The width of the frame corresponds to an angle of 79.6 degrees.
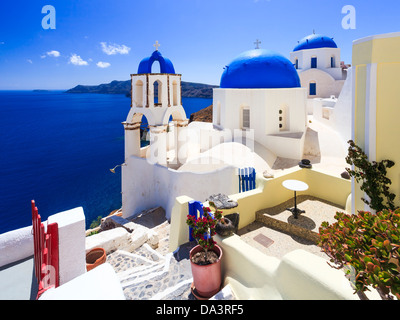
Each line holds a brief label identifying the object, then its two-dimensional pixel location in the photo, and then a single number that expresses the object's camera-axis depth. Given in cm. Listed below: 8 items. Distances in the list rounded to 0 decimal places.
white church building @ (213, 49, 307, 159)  1370
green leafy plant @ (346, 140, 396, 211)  436
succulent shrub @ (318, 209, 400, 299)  228
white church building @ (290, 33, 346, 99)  2509
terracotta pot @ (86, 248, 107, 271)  669
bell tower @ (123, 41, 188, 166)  1416
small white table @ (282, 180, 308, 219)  623
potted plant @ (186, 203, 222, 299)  446
